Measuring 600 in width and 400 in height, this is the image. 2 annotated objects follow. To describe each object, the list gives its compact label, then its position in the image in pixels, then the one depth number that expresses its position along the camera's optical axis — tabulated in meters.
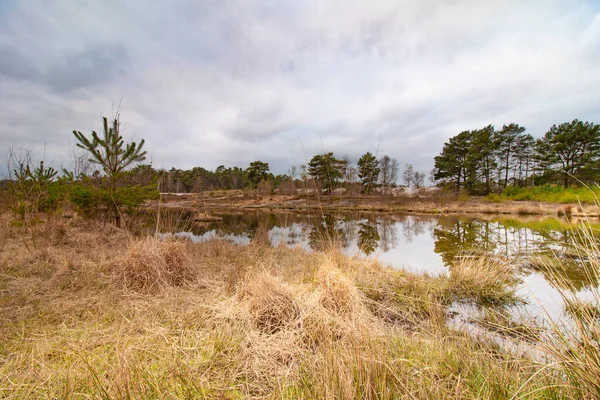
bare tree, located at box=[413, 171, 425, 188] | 52.59
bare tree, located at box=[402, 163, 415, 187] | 52.58
